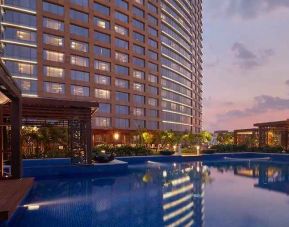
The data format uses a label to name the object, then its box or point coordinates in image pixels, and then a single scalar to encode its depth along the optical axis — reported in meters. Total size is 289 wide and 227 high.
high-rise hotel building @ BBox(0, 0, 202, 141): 35.83
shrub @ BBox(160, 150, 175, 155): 25.68
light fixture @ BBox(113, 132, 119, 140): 40.43
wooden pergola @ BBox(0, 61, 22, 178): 10.25
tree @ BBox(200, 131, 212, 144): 43.87
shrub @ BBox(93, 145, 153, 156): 22.84
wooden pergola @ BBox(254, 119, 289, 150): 31.53
